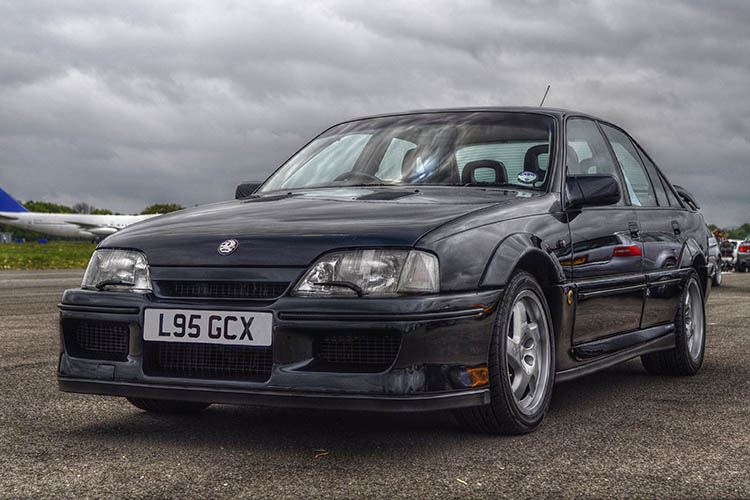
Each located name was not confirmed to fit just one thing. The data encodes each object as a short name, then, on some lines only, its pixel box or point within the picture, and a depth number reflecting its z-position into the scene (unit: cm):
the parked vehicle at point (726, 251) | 3580
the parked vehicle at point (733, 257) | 4014
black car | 346
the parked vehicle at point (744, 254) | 3566
